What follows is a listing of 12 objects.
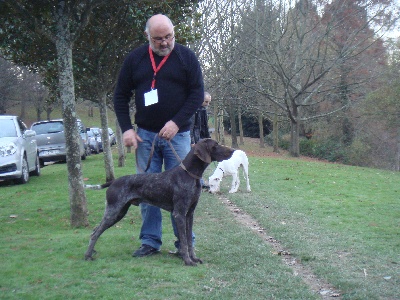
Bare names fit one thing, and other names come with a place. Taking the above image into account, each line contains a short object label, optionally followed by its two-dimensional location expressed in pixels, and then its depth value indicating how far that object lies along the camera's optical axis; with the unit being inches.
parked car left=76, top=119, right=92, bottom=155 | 1076.8
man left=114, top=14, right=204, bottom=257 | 223.0
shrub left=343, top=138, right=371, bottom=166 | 1438.2
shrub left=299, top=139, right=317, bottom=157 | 1651.6
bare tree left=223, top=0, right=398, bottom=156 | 1133.1
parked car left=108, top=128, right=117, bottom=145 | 1729.3
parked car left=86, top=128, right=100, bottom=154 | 1400.1
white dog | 507.8
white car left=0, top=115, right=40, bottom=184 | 579.5
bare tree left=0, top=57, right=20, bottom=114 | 1644.9
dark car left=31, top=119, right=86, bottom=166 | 975.0
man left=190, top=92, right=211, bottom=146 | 428.8
